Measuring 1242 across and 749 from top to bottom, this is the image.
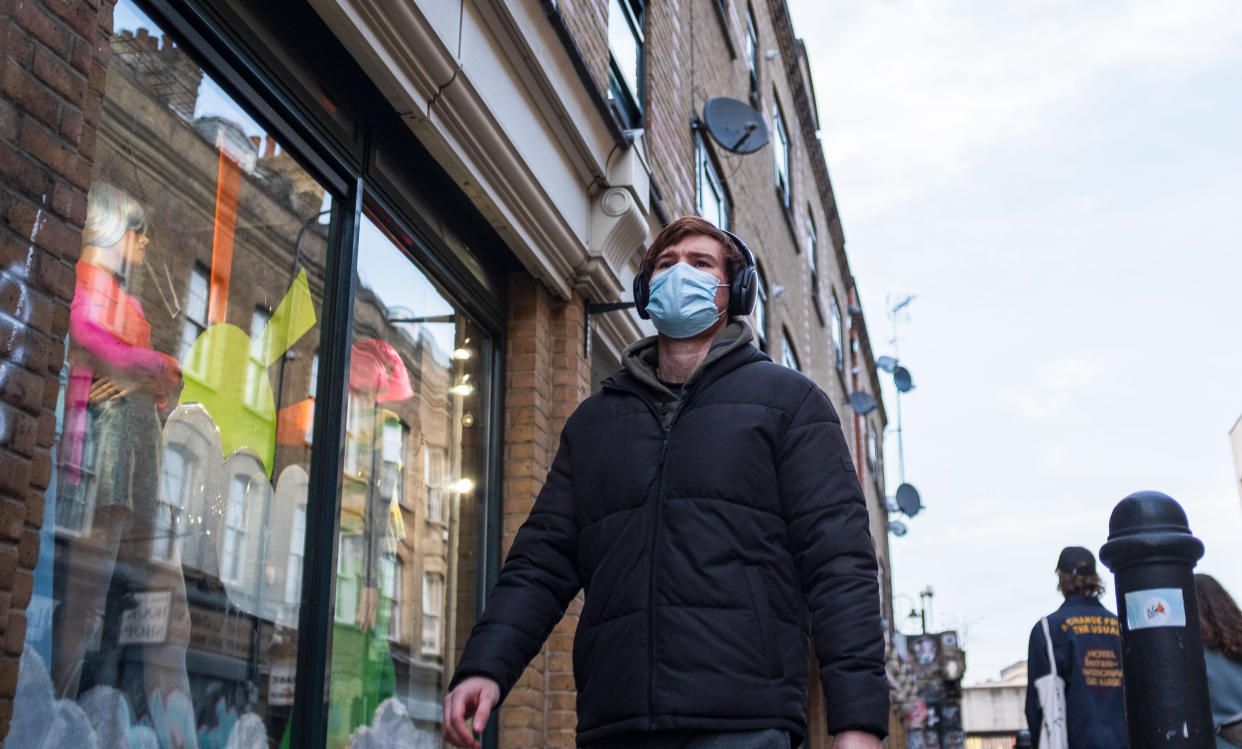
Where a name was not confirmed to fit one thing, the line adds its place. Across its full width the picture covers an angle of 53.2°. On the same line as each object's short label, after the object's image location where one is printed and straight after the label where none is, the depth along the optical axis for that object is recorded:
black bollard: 3.68
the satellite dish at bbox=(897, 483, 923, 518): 29.62
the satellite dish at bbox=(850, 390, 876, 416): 24.20
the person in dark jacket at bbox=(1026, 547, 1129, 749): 6.27
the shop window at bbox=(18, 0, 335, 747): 3.27
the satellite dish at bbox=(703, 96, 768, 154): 10.88
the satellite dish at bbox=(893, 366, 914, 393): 31.22
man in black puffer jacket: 2.58
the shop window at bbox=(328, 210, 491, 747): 4.76
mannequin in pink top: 3.22
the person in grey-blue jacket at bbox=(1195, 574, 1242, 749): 4.73
